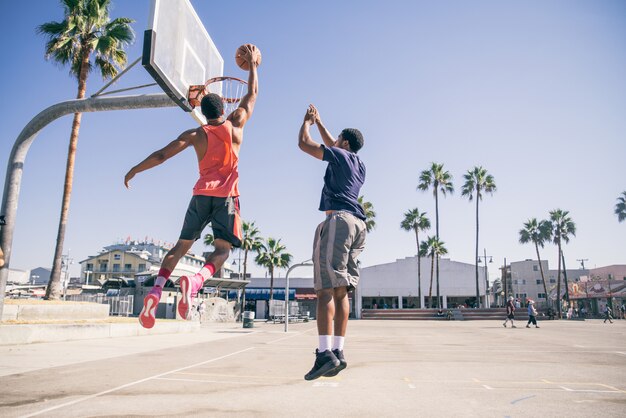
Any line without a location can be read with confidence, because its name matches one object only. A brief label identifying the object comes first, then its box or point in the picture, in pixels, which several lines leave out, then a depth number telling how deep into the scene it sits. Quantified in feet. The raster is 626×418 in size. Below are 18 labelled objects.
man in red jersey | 11.42
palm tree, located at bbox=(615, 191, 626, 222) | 230.27
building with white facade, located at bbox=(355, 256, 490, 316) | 233.14
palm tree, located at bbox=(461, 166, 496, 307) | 198.70
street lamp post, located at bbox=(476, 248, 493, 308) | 236.22
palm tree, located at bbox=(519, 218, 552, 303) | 221.05
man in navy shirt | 13.42
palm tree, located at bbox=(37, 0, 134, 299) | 65.87
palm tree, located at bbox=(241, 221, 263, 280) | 164.43
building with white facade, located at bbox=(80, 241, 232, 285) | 277.85
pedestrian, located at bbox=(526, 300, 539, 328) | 106.22
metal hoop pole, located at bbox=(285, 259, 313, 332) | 88.20
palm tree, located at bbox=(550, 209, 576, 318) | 212.43
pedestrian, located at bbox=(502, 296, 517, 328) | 110.91
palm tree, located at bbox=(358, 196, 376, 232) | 183.91
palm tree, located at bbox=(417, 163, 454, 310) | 200.87
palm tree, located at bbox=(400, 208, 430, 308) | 210.18
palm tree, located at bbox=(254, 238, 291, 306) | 175.83
